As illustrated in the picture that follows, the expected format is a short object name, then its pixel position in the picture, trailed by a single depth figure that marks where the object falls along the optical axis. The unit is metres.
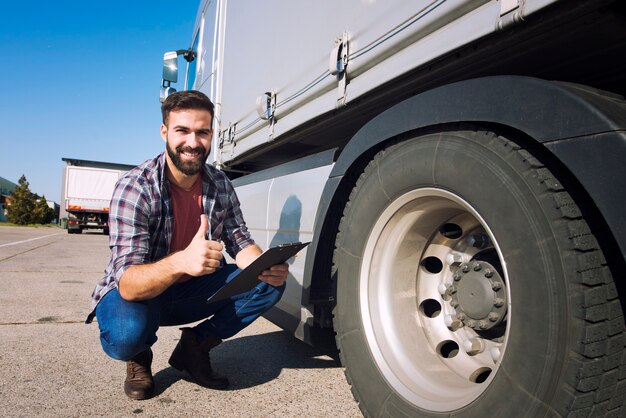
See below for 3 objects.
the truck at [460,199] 0.97
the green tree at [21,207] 34.25
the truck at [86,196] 20.06
